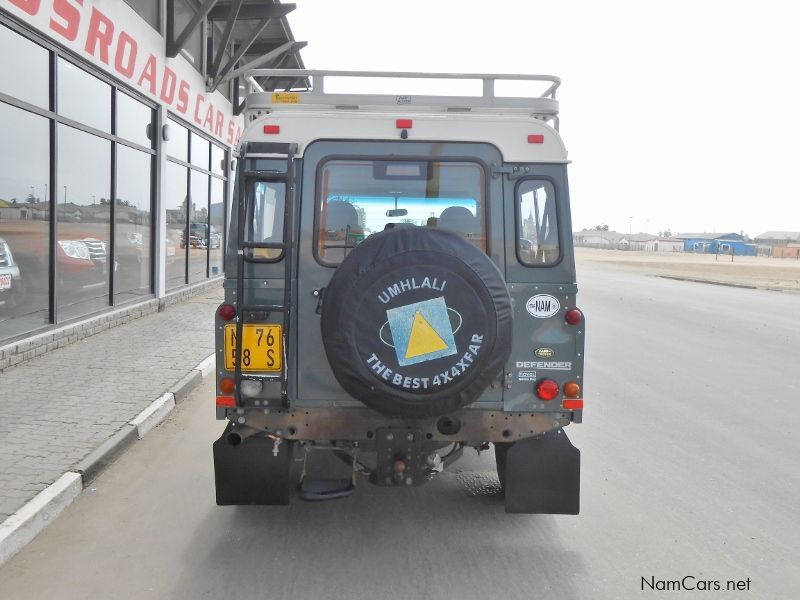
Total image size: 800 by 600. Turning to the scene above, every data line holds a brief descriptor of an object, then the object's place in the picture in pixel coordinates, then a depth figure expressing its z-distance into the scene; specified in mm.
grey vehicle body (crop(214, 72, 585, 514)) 4234
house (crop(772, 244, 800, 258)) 108056
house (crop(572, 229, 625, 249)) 173325
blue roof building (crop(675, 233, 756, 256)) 128000
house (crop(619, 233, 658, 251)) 138075
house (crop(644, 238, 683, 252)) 145625
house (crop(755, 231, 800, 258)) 159125
